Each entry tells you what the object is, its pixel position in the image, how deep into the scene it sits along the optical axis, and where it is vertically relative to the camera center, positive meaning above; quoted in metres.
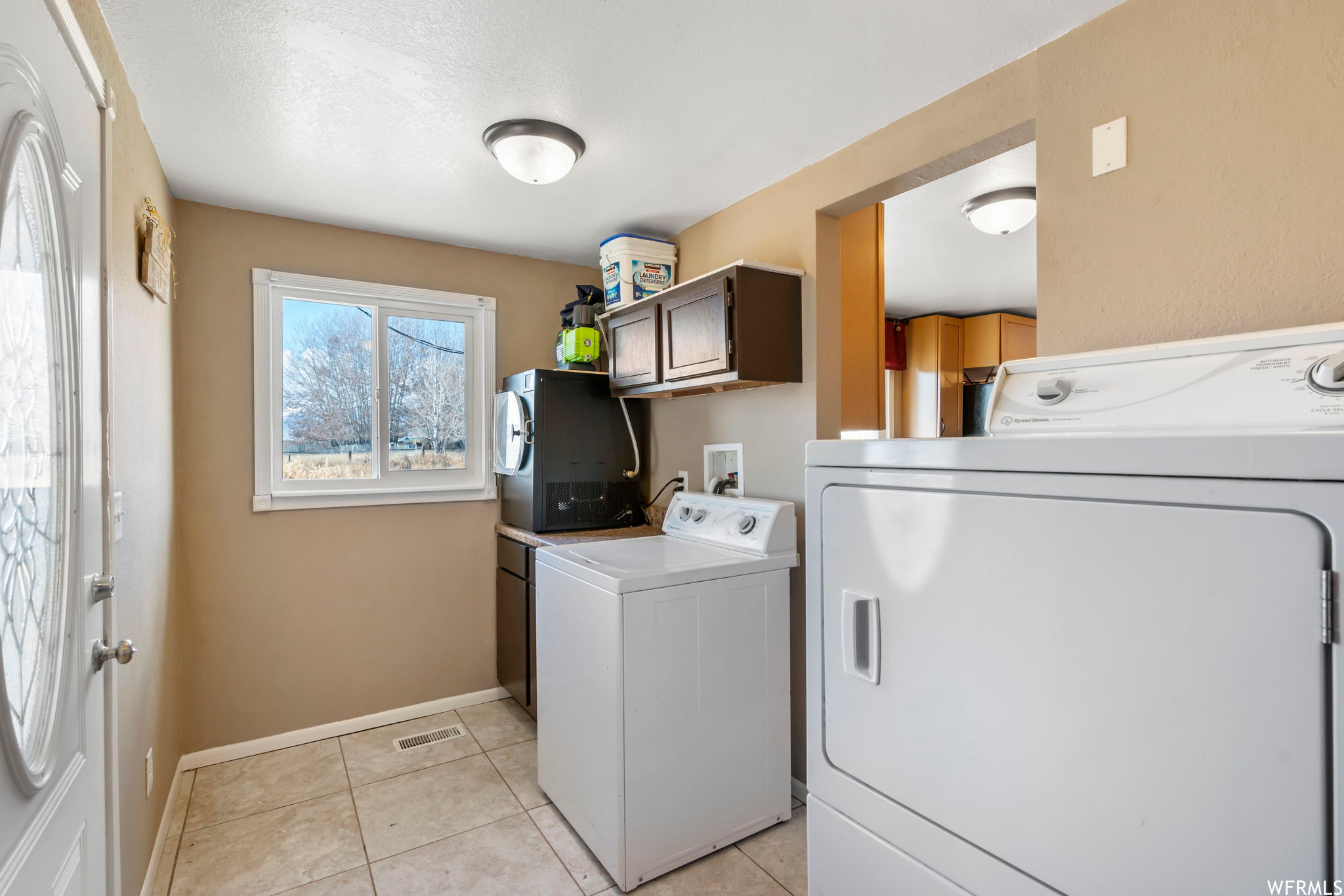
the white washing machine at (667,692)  1.91 -0.78
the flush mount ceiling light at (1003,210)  2.69 +1.01
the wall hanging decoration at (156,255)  1.96 +0.64
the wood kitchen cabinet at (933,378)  5.42 +0.59
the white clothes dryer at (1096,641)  0.69 -0.26
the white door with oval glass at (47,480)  0.81 -0.04
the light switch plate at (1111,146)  1.53 +0.72
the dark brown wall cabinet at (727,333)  2.28 +0.43
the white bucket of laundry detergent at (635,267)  2.98 +0.86
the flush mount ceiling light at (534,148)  2.06 +0.99
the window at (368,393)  2.87 +0.28
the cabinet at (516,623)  2.94 -0.85
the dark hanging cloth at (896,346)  5.56 +0.88
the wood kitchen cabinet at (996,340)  5.30 +0.89
